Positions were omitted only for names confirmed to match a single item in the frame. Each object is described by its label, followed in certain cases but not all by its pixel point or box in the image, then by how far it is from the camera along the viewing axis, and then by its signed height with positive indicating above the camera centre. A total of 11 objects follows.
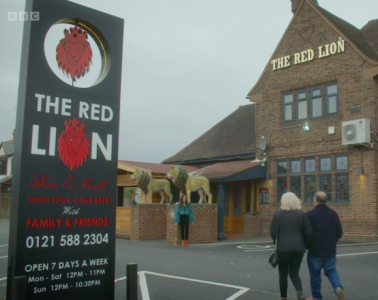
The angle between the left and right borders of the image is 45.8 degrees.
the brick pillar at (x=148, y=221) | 17.05 -0.57
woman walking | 6.46 -0.42
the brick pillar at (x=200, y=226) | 15.47 -0.68
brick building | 16.05 +3.10
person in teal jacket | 14.90 -0.31
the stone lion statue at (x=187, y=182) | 16.52 +0.95
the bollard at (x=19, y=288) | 4.46 -0.83
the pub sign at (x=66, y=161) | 4.98 +0.52
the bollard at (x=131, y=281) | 5.34 -0.89
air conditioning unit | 15.56 +2.73
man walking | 6.55 -0.55
